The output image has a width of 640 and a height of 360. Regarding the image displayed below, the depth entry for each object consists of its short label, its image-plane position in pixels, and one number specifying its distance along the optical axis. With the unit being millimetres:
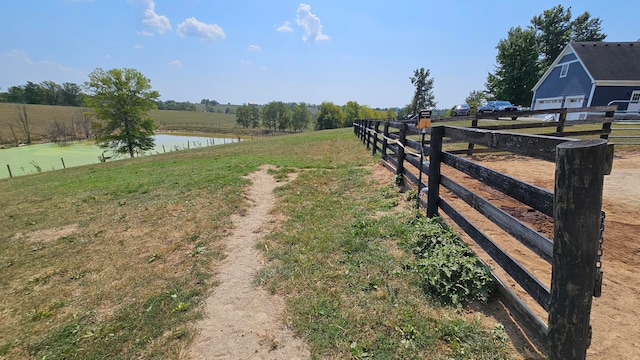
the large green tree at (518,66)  31781
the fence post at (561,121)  8594
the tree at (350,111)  73250
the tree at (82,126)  51156
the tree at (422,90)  59062
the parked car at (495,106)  25114
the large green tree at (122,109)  28844
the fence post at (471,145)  8762
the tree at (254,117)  89312
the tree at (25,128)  44194
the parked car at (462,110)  27297
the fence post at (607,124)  7988
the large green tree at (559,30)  38562
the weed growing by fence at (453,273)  2545
